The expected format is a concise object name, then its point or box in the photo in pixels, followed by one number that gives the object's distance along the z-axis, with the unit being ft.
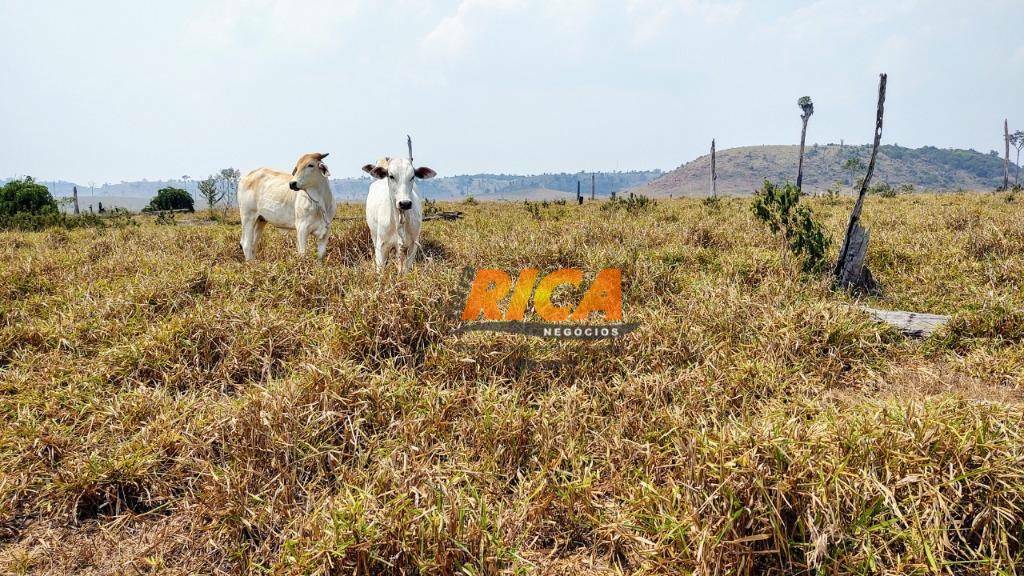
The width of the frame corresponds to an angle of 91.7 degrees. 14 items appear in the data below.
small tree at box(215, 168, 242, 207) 315.74
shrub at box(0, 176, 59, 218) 65.13
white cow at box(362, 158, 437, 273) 20.33
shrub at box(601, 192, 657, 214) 44.83
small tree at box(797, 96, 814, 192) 139.74
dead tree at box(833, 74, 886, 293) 19.47
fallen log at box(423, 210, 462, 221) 47.01
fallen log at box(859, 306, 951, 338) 14.79
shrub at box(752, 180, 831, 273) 20.33
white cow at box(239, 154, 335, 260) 23.66
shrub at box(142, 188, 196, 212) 100.48
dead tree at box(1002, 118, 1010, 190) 169.07
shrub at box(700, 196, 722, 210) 45.95
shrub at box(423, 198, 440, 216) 49.58
